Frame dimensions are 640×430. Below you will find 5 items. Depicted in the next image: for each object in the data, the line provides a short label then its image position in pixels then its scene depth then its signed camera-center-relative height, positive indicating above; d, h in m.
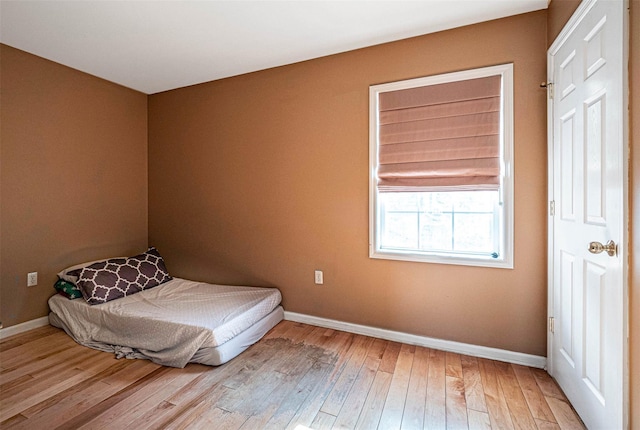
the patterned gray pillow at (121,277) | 2.57 -0.61
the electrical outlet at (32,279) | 2.65 -0.60
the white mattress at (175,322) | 2.11 -0.86
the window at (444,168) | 2.14 +0.36
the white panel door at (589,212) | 1.24 +0.01
